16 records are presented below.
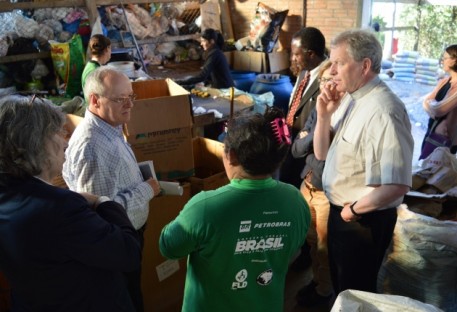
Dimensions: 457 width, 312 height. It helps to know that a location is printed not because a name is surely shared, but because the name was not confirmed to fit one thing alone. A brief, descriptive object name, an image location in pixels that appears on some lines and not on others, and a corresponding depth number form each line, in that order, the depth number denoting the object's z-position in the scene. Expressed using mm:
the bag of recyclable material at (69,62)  4672
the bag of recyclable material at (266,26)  6195
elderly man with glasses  1660
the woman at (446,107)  3146
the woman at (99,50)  3652
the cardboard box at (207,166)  2457
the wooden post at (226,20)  7156
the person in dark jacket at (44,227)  1061
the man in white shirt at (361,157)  1593
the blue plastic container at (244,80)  5946
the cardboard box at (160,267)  2371
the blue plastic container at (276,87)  5078
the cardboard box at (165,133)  2168
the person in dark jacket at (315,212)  2145
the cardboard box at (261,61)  6188
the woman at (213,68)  4816
